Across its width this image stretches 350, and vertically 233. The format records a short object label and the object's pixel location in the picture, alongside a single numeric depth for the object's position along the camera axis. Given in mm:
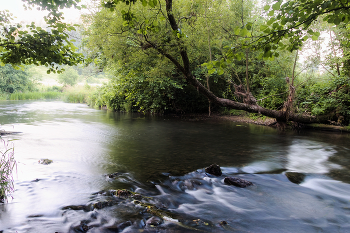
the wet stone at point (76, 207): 3706
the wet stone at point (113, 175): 5234
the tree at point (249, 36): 2768
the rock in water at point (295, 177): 5481
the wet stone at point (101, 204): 3735
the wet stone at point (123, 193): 4169
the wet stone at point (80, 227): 3100
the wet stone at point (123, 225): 3193
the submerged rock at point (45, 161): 5962
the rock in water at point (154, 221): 3293
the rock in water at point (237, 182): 4980
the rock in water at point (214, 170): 5586
